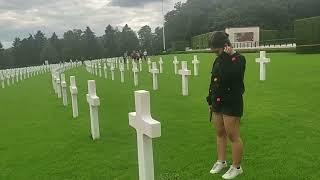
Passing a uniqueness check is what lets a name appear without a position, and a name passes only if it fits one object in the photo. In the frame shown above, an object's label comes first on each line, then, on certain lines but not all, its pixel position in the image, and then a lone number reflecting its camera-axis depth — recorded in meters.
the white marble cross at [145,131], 2.89
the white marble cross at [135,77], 12.80
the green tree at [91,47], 69.35
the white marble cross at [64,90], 8.70
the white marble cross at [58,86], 10.58
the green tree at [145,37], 76.79
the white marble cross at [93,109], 5.43
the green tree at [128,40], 72.41
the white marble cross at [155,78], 10.98
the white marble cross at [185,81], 9.31
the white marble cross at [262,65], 10.49
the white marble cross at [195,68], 13.61
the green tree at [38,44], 72.06
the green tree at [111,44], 71.22
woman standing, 3.41
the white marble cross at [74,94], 6.77
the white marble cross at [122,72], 14.89
